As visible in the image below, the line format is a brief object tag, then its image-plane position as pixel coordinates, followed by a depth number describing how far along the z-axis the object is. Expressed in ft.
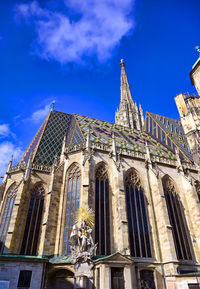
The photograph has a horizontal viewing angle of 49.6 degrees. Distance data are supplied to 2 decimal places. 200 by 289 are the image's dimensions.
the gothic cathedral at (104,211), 37.37
